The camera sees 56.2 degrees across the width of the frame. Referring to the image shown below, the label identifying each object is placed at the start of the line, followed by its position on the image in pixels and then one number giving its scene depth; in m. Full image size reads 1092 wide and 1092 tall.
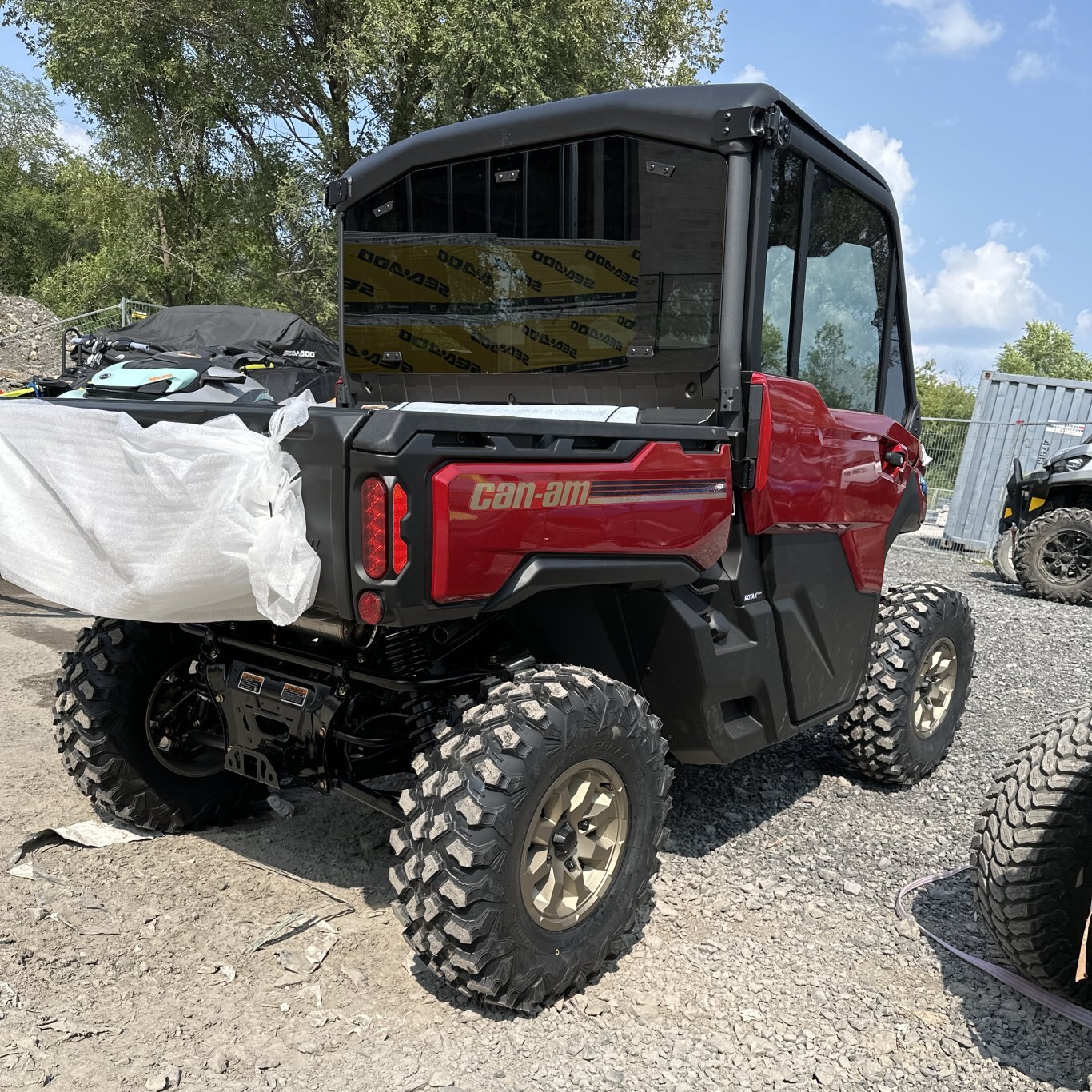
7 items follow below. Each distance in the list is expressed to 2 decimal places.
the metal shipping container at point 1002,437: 14.84
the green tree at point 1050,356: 71.69
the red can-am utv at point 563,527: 2.59
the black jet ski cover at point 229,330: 10.69
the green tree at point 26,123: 48.78
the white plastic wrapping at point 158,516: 2.48
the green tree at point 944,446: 17.23
